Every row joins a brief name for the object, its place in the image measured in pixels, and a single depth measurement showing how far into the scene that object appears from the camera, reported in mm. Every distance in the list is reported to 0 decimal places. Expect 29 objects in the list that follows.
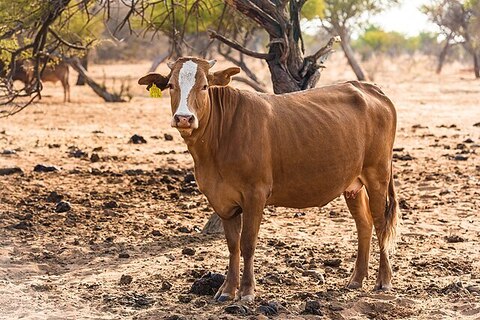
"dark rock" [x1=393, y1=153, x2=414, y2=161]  22224
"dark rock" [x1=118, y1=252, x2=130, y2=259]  12766
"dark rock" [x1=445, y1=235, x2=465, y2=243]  13665
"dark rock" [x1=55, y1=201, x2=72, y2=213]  15777
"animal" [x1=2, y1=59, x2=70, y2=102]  40510
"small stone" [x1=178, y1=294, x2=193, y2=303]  10491
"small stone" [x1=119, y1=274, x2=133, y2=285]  11351
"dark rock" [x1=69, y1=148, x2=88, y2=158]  22690
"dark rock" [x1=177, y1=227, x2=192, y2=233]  14506
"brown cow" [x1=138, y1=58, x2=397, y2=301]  10325
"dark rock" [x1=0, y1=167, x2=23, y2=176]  19516
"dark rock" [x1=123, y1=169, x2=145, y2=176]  20050
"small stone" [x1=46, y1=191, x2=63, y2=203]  16749
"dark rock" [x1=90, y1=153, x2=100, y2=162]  21976
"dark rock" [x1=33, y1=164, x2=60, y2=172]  20293
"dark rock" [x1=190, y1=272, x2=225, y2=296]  10867
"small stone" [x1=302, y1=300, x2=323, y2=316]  9987
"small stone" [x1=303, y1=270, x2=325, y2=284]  11574
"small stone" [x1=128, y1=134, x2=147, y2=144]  25609
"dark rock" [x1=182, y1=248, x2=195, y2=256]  12881
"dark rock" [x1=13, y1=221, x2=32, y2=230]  14468
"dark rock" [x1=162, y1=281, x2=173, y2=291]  11052
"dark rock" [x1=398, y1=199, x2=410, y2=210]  16418
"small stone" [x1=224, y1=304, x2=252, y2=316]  9930
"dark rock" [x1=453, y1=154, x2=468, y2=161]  21792
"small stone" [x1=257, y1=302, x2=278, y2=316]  9911
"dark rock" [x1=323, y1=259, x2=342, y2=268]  12358
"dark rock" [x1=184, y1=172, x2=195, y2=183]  18892
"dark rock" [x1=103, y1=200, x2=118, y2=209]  16252
